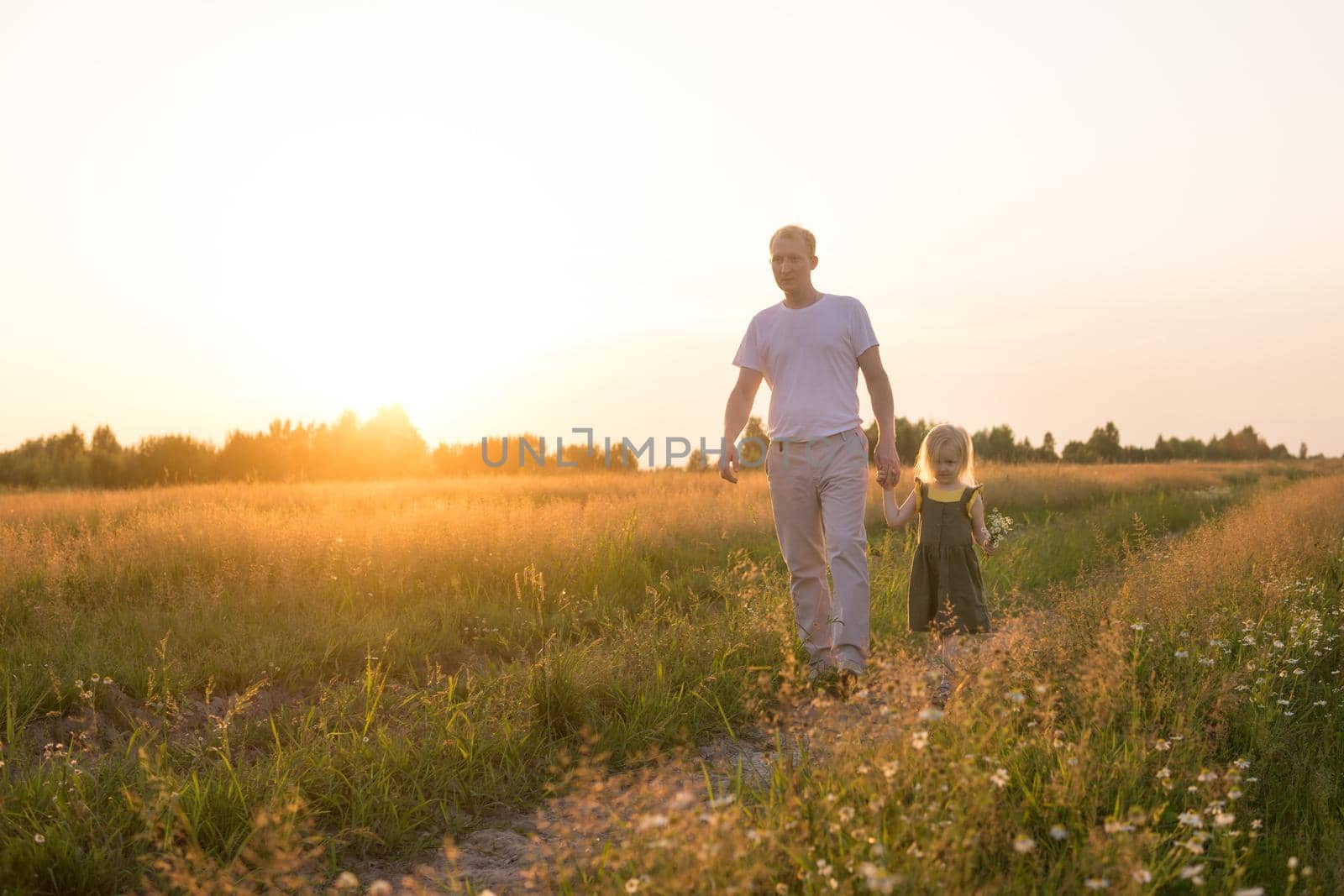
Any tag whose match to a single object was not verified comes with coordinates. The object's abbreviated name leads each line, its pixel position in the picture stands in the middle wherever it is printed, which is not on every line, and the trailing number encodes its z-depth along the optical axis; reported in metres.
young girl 5.14
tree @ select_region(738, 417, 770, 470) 25.68
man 5.03
